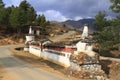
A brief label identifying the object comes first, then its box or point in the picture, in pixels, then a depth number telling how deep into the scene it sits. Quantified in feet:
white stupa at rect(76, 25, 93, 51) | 25.27
